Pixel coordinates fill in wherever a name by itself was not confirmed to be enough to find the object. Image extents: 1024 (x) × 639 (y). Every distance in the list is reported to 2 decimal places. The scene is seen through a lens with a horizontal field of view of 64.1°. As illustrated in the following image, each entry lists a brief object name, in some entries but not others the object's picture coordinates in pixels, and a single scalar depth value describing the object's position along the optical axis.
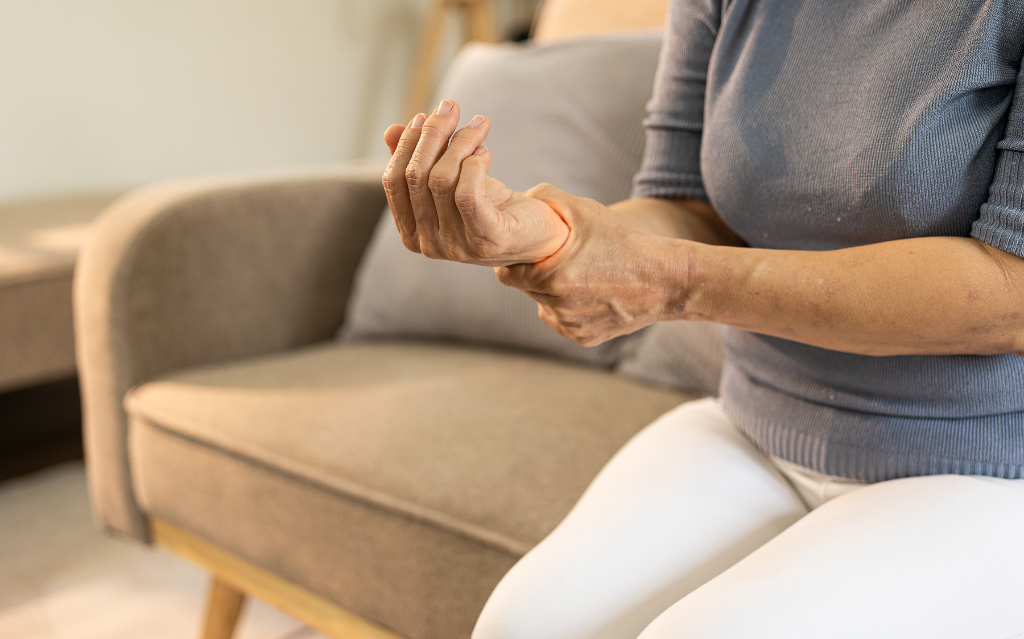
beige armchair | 0.82
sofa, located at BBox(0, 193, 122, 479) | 1.38
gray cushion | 1.14
